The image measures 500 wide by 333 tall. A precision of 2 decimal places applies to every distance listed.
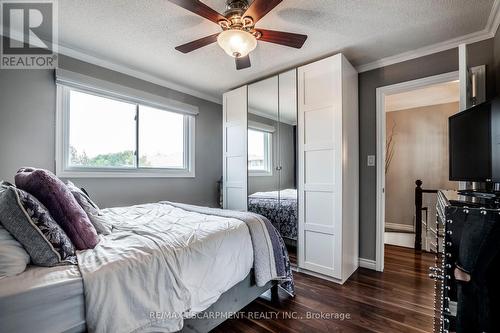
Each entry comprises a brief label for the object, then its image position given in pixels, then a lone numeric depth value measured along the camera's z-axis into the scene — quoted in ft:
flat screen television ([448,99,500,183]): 4.10
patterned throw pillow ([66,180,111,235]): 5.05
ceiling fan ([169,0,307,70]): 4.99
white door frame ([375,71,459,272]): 8.87
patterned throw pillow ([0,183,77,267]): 3.45
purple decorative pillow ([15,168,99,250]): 4.07
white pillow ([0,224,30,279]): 3.13
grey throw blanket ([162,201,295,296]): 5.95
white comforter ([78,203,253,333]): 3.43
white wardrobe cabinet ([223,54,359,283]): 7.97
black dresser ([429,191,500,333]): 2.86
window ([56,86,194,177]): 8.33
